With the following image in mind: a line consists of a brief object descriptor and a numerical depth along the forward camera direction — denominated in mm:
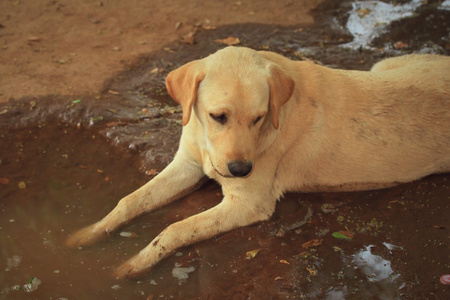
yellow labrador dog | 3850
